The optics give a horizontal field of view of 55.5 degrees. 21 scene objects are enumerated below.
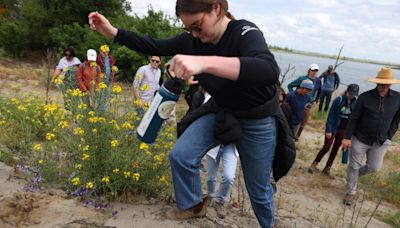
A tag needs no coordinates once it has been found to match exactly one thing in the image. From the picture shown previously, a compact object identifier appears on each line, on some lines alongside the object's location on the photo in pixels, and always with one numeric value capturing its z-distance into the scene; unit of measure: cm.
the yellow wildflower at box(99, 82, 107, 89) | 332
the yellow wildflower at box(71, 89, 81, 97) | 344
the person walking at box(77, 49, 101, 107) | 584
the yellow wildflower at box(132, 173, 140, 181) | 316
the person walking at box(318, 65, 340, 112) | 1134
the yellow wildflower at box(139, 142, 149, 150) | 306
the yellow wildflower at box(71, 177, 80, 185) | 310
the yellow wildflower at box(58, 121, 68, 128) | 327
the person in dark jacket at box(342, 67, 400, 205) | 521
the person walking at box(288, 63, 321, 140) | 726
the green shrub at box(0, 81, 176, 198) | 326
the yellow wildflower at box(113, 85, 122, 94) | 335
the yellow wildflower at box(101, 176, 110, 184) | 310
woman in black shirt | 196
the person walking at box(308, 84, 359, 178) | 628
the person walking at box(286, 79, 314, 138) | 663
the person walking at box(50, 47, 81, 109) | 775
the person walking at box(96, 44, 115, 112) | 354
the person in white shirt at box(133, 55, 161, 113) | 627
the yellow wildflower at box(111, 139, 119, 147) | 310
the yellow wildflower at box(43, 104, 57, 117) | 349
